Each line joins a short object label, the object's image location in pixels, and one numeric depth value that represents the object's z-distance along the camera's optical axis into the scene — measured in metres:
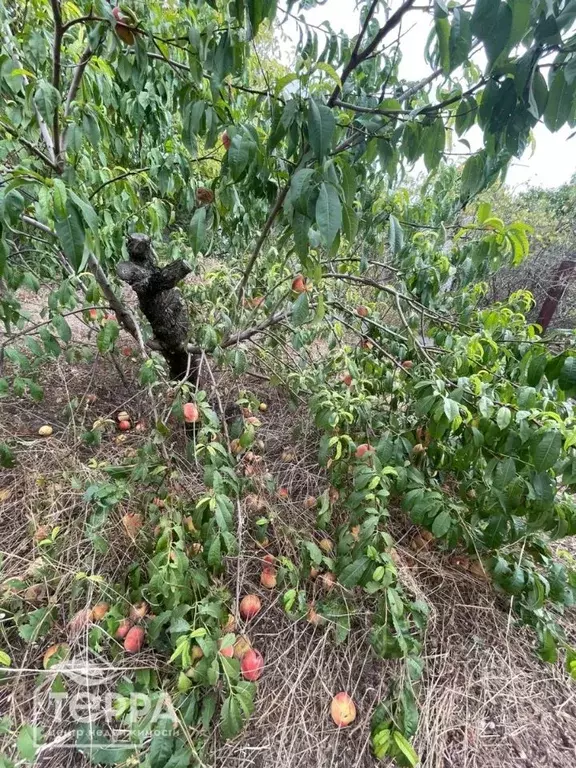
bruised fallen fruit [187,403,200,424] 1.30
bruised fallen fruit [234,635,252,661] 1.12
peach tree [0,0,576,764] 0.75
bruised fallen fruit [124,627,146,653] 1.10
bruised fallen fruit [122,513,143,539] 1.38
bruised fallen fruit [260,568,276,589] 1.35
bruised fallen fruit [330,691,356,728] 1.09
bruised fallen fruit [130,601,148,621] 1.17
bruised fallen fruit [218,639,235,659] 1.01
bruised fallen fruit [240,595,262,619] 1.26
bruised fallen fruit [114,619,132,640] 1.12
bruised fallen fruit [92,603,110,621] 1.17
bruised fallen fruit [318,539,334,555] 1.46
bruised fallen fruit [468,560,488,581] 1.50
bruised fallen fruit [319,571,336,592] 1.34
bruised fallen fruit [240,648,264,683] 1.11
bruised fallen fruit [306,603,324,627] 1.28
